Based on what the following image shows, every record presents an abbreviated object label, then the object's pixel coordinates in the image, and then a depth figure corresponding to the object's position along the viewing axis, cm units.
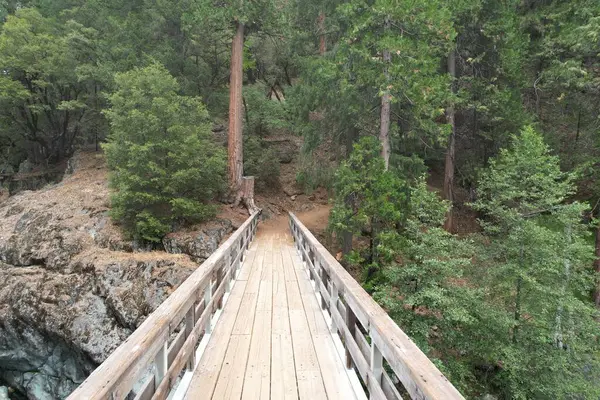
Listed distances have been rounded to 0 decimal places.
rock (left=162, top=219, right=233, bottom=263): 1132
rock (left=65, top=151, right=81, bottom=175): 1914
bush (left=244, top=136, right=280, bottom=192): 1848
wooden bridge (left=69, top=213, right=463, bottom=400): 183
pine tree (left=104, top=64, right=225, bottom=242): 1148
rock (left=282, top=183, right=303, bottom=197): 1936
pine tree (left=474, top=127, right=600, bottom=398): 789
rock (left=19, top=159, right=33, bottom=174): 2196
